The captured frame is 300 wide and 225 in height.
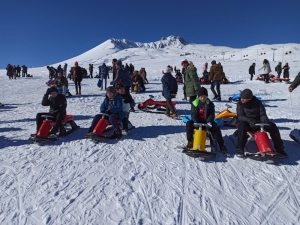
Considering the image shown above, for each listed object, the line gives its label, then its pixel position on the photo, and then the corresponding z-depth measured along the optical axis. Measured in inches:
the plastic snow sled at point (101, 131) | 200.1
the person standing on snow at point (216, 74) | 408.8
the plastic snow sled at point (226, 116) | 268.2
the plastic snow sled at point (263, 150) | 155.3
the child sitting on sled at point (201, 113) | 183.5
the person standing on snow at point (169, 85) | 284.7
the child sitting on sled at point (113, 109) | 210.1
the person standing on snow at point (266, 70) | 625.9
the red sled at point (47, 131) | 196.5
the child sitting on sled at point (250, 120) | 168.2
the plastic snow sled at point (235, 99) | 413.4
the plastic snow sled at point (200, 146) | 165.0
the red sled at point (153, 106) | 341.4
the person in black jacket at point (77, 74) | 469.1
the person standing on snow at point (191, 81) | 287.4
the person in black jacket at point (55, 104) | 213.2
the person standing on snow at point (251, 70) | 746.8
